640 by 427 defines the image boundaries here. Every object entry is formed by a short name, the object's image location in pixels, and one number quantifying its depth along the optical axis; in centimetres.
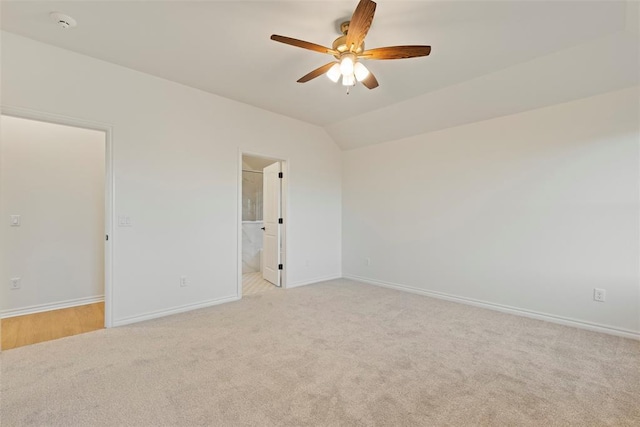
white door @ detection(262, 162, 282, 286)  473
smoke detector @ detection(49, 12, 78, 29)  223
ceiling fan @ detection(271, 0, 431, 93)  185
